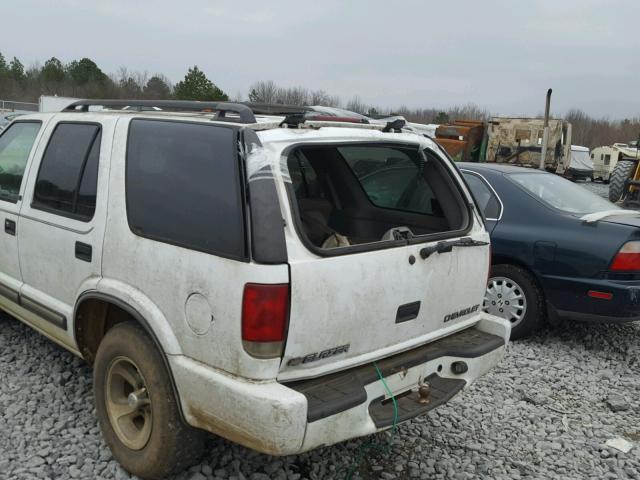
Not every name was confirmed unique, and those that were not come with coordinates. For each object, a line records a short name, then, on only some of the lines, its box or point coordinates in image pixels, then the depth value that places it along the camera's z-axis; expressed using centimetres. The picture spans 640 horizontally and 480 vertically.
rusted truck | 1775
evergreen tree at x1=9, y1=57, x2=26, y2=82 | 6044
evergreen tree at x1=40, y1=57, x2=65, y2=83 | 5803
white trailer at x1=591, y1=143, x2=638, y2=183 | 2810
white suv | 233
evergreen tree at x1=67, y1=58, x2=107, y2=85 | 5713
